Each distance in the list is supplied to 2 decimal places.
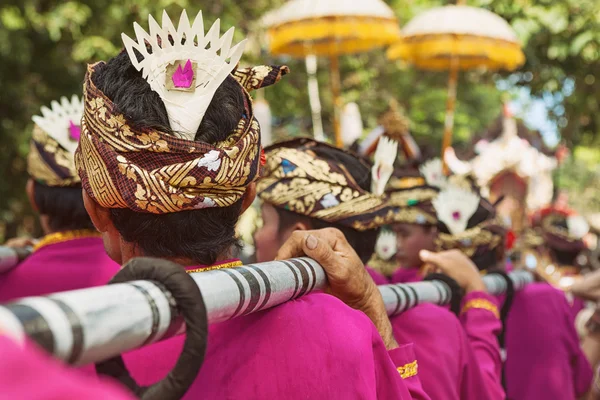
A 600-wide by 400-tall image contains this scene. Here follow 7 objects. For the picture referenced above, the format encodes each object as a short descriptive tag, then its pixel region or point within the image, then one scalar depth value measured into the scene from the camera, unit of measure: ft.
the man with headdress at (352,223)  9.70
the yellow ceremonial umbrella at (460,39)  29.89
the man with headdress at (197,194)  6.05
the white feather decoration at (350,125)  26.22
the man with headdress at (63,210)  12.03
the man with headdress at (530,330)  16.06
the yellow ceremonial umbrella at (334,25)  26.68
